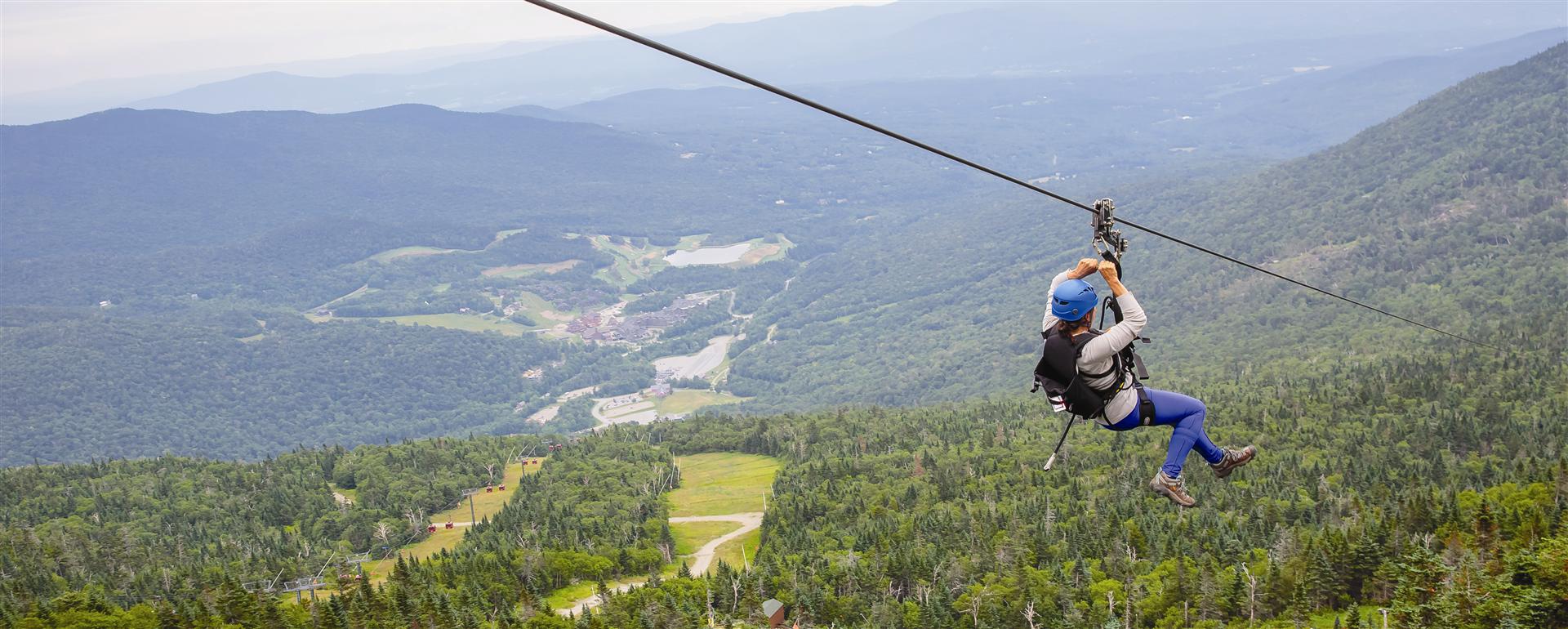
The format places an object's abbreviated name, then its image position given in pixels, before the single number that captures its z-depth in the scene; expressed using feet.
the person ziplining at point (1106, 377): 50.42
